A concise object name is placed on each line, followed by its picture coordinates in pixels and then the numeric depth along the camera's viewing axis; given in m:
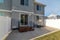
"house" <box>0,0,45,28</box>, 6.44
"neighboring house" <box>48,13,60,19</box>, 13.86
